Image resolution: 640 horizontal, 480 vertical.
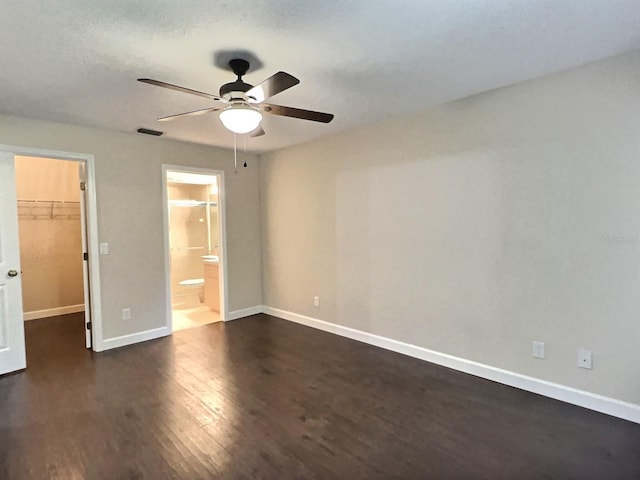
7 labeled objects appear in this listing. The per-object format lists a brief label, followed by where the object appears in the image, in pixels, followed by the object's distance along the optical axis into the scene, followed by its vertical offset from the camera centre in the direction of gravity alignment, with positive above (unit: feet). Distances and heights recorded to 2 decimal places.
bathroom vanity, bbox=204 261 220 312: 18.17 -2.72
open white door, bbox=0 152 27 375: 11.02 -1.29
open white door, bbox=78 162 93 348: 13.01 -0.56
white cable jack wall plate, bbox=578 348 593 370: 8.41 -3.11
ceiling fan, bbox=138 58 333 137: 6.93 +2.57
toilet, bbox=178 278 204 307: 19.42 -3.28
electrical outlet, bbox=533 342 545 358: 9.14 -3.12
